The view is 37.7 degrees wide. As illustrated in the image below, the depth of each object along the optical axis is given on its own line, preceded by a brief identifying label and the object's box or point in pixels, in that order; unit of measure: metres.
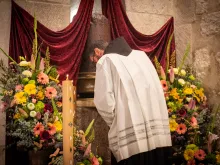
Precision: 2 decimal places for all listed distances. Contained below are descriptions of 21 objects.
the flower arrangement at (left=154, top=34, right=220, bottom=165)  3.60
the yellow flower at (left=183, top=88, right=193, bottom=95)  3.75
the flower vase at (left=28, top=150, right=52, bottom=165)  2.83
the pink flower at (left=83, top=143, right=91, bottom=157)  2.69
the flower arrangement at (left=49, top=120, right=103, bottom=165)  2.70
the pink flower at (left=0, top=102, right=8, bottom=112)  2.96
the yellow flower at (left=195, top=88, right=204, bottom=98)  3.93
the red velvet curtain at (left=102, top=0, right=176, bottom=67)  4.13
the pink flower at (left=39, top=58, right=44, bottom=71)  3.11
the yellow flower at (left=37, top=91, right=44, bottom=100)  2.95
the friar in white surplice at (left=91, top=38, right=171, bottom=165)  2.83
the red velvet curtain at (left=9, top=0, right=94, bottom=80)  3.50
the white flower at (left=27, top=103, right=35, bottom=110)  2.85
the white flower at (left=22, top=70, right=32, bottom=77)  3.01
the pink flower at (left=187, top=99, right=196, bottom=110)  3.72
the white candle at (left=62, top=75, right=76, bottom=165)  1.65
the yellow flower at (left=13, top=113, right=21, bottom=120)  2.88
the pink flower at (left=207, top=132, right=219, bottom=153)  3.60
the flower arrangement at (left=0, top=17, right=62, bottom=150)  2.81
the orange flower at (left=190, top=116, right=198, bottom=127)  3.64
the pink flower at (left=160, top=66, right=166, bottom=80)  3.80
